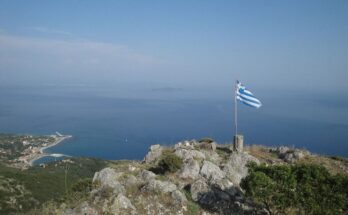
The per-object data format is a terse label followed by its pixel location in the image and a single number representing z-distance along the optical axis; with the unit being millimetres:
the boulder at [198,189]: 12289
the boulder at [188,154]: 15688
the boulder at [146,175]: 13395
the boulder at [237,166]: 14273
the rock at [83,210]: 10602
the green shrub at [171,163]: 14531
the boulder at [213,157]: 16062
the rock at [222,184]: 12816
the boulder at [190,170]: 14062
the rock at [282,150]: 19125
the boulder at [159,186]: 12170
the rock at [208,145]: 18281
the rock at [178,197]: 11648
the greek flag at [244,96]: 17766
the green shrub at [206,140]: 19702
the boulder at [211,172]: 13941
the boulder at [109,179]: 12273
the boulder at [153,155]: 17250
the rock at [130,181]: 12987
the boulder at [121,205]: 10758
